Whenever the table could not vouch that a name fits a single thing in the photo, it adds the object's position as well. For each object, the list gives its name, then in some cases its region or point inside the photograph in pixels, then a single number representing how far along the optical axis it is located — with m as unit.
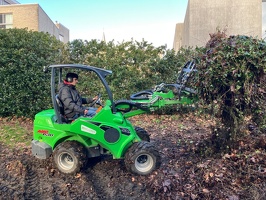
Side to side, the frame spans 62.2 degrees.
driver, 3.73
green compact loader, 3.51
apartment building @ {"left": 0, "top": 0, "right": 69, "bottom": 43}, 18.95
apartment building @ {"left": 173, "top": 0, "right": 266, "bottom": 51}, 10.84
